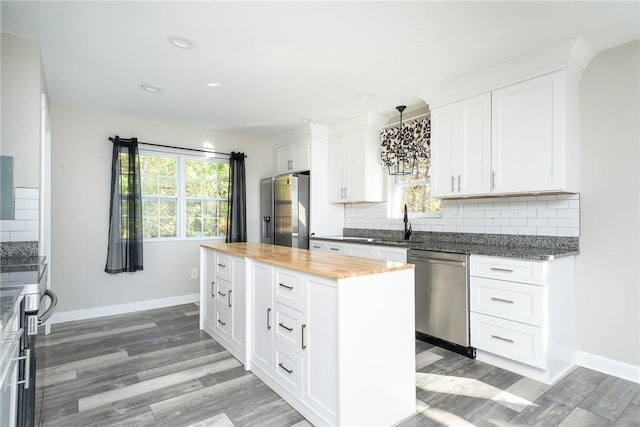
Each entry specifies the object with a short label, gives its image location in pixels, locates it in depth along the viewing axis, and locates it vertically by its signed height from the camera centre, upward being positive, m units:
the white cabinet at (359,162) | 4.22 +0.69
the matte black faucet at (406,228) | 3.98 -0.15
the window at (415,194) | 3.84 +0.26
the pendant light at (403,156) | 3.87 +0.69
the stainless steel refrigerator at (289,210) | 4.64 +0.07
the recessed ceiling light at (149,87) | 3.27 +1.25
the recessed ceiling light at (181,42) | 2.40 +1.25
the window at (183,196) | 4.44 +0.26
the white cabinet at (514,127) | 2.52 +0.74
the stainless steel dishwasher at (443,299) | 2.81 -0.73
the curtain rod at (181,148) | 4.15 +0.91
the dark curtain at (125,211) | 4.02 +0.04
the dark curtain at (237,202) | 4.88 +0.19
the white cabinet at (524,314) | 2.39 -0.74
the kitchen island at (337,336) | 1.74 -0.69
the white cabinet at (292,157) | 4.77 +0.87
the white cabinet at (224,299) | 2.69 -0.76
